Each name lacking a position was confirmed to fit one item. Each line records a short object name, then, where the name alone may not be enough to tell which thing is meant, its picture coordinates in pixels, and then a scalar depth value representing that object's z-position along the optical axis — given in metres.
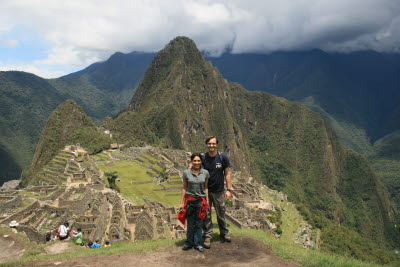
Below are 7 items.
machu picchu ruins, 18.56
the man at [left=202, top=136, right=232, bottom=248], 8.52
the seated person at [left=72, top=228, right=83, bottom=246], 15.34
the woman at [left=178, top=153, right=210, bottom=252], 8.23
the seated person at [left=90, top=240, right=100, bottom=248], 15.25
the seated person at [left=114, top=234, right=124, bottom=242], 18.22
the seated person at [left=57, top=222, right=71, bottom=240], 16.00
